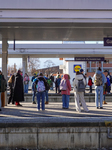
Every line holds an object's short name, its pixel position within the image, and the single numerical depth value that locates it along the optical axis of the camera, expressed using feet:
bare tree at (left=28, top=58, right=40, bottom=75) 256.32
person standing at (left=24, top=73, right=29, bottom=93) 75.09
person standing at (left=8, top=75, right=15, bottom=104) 49.44
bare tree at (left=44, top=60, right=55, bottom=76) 278.46
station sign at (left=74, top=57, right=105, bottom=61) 92.43
